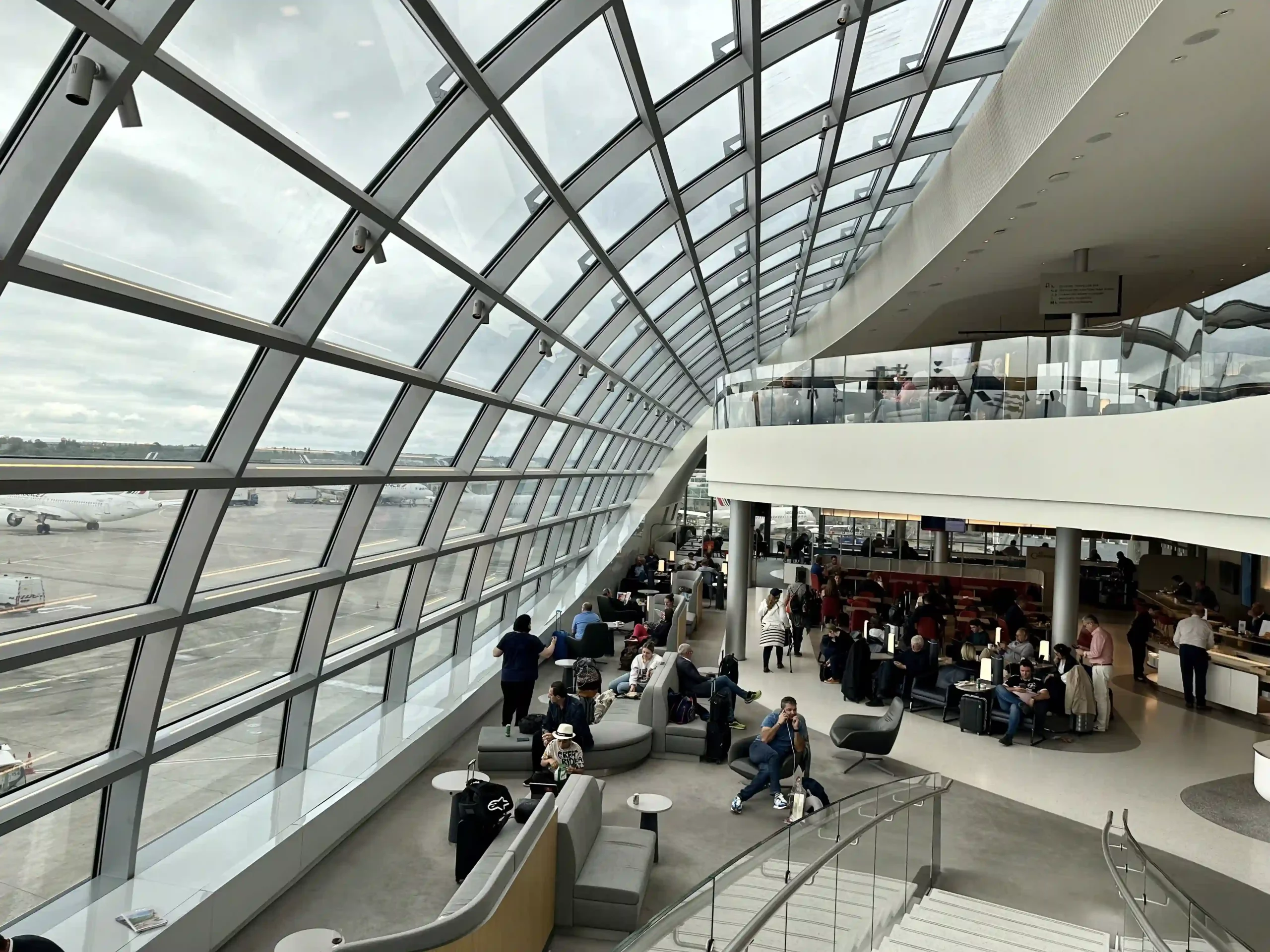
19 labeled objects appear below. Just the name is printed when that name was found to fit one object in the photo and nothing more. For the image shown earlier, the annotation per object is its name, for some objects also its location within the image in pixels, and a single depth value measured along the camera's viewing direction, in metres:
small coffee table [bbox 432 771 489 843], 8.97
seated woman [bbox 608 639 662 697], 13.88
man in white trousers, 13.34
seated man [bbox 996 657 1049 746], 12.72
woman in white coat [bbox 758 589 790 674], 16.78
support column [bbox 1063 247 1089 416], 11.37
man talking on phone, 10.04
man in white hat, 9.30
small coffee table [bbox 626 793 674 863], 8.59
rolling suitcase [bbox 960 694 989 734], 13.14
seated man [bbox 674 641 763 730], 13.38
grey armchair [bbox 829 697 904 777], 11.38
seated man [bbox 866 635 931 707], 14.59
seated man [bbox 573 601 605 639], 17.84
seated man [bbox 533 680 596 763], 10.45
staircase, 6.97
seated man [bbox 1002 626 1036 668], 14.13
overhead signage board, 13.33
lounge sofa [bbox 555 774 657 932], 7.30
